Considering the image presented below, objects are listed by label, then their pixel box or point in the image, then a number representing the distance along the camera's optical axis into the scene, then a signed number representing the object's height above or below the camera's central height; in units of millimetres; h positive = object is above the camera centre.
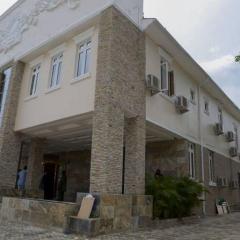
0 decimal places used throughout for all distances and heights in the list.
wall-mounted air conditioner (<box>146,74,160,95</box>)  10781 +4248
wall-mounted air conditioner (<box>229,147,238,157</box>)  18781 +3530
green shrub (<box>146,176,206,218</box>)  9984 +456
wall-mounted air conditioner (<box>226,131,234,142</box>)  18297 +4313
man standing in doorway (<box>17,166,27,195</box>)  13242 +1011
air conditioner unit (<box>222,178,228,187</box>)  16428 +1511
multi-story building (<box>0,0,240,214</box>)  9297 +3846
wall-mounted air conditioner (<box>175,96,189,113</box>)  12797 +4254
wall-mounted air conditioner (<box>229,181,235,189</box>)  17850 +1517
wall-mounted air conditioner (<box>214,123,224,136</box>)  16553 +4241
